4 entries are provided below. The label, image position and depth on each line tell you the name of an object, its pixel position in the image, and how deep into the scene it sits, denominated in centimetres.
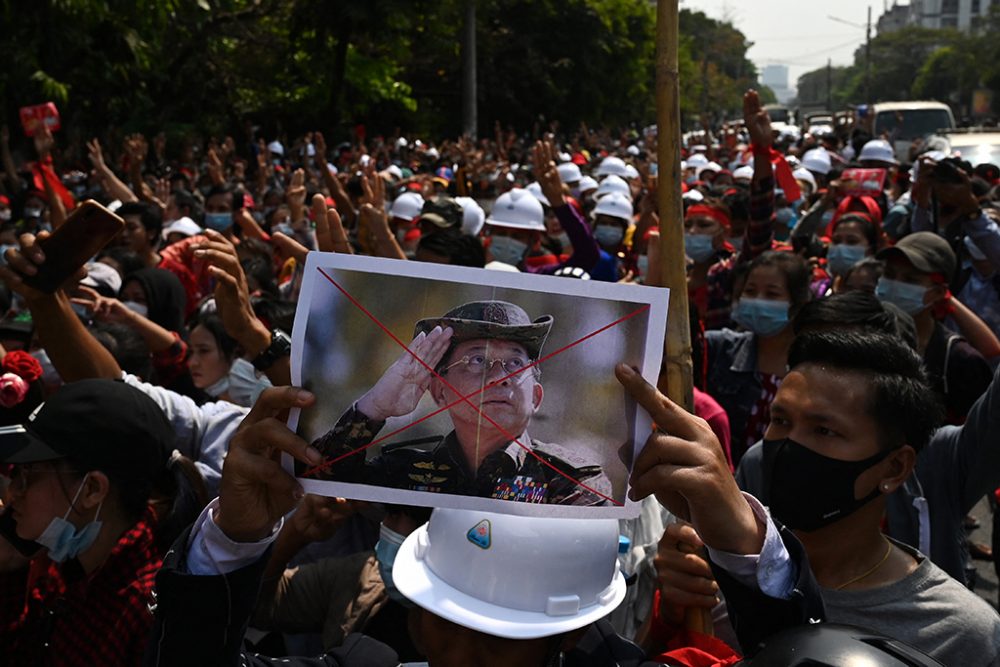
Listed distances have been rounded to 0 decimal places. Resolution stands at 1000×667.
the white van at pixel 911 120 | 2377
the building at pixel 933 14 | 13988
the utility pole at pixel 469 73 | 2495
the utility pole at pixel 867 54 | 6247
